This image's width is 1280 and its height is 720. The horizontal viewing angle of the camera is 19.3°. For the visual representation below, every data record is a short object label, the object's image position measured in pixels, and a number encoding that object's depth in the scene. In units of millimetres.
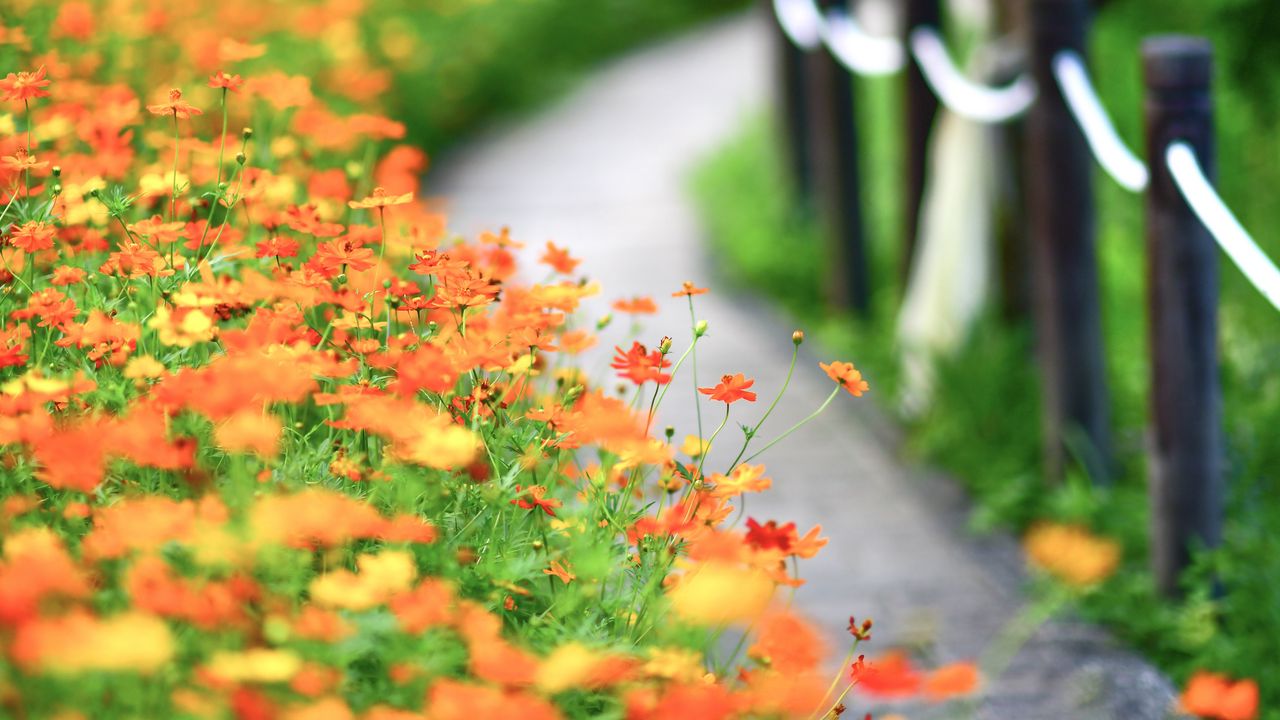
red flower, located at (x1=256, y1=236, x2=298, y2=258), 4612
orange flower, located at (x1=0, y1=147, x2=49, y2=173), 4557
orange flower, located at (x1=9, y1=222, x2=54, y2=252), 4549
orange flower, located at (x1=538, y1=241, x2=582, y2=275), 4706
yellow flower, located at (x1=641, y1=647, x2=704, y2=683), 4148
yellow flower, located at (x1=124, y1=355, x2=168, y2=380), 4426
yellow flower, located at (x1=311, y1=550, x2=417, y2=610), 3684
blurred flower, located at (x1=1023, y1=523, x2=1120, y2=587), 5582
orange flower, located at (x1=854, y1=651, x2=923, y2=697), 4262
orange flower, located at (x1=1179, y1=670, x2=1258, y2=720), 4365
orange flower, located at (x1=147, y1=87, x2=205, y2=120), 4596
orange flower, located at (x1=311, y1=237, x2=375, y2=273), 4532
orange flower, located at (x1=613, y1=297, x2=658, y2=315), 4639
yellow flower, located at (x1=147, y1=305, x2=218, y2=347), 4443
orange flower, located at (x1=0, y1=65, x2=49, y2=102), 4608
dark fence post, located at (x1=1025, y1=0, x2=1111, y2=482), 5726
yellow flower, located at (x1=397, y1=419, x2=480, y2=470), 4225
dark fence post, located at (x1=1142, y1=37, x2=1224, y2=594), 5308
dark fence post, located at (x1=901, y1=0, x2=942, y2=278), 6479
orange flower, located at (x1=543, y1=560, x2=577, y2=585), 4444
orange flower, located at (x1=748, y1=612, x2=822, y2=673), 4397
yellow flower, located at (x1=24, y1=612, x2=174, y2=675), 3053
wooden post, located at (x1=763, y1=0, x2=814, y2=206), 8034
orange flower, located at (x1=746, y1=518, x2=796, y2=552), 4408
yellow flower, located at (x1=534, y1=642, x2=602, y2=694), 3573
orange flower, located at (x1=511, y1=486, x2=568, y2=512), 4501
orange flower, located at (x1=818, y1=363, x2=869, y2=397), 4497
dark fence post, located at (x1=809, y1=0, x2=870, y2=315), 6908
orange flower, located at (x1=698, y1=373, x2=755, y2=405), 4493
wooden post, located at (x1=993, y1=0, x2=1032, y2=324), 6121
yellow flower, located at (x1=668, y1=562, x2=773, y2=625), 4034
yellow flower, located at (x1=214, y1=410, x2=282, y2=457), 4077
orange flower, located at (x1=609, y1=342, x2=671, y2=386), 4487
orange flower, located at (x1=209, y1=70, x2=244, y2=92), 4636
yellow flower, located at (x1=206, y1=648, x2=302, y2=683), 3309
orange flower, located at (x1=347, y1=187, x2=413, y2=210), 4543
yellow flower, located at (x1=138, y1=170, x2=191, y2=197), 4744
